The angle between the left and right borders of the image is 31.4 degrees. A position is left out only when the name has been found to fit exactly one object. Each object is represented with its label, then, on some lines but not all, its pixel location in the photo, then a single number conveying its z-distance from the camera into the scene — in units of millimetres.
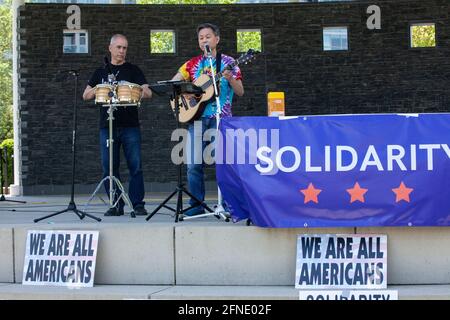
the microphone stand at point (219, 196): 7982
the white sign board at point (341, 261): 6867
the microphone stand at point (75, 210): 8161
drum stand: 8820
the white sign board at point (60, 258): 7355
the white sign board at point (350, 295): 6590
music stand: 8125
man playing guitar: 8336
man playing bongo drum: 9023
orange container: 16288
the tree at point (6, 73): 51941
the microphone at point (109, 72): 8807
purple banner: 7066
